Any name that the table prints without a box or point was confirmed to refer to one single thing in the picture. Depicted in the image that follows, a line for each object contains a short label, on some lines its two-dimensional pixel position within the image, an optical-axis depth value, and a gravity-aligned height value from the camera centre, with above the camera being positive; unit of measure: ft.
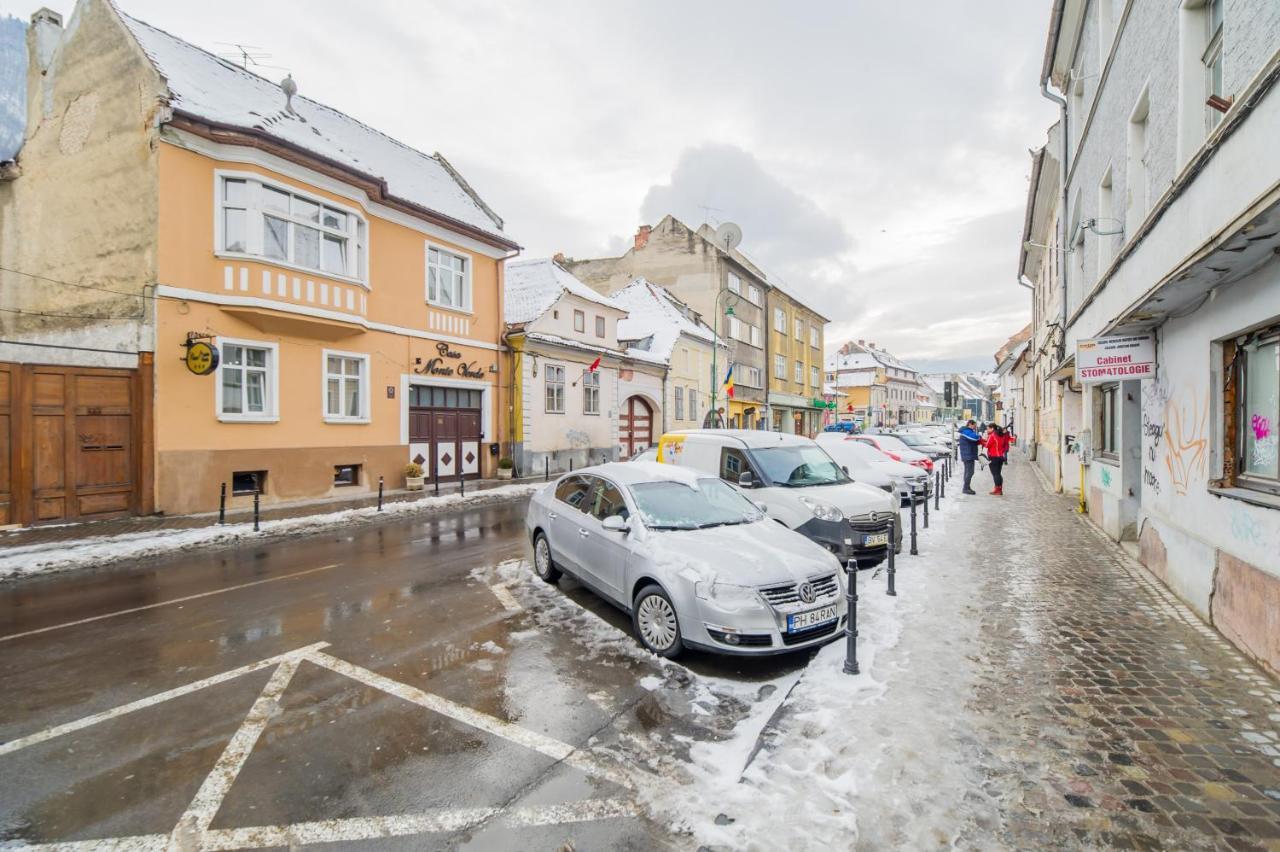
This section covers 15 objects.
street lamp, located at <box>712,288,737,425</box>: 122.83 +27.06
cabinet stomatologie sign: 26.07 +3.11
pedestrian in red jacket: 53.06 -1.95
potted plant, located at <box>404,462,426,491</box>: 57.36 -4.63
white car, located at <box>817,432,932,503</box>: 43.91 -3.17
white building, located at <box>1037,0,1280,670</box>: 15.57 +4.40
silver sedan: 16.37 -4.09
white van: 27.17 -2.86
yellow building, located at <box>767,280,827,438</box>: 155.12 +18.22
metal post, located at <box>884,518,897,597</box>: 23.01 -5.70
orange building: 41.83 +11.50
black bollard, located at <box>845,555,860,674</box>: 16.02 -5.36
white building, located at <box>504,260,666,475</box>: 70.74 +7.12
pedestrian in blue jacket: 56.13 -1.99
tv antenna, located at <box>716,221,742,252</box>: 126.41 +40.87
